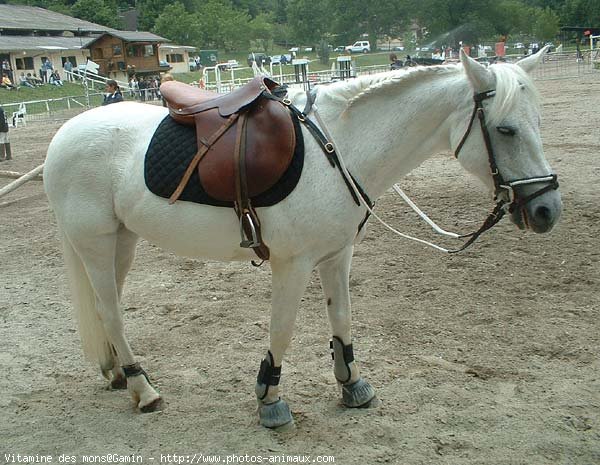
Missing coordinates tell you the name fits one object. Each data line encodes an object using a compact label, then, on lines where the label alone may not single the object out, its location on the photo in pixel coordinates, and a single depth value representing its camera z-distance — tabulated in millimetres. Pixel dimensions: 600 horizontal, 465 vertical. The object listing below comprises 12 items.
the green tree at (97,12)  68812
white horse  2648
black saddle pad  2879
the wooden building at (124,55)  44188
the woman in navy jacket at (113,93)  14498
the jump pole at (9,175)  5973
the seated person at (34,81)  38406
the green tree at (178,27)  57562
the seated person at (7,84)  35469
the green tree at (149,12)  63938
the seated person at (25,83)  37625
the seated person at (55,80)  39188
